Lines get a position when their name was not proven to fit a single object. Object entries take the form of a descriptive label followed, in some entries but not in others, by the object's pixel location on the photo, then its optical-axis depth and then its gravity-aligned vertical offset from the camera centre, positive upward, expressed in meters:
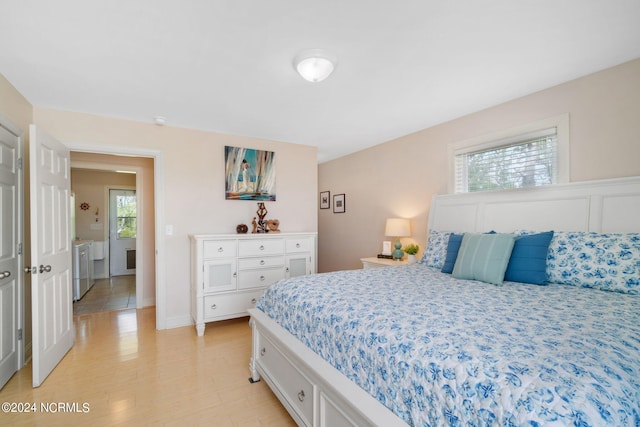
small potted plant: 3.62 -0.48
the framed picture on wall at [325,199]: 5.77 +0.26
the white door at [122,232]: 6.67 -0.40
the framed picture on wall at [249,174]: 3.93 +0.53
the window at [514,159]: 2.66 +0.52
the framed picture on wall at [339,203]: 5.33 +0.17
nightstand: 3.65 -0.62
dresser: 3.32 -0.65
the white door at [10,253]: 2.25 -0.29
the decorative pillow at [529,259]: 2.15 -0.35
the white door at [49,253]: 2.22 -0.31
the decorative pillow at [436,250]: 2.88 -0.37
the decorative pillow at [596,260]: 1.91 -0.34
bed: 0.89 -0.50
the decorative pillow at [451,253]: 2.58 -0.36
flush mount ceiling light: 2.04 +1.04
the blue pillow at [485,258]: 2.17 -0.35
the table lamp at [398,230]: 3.79 -0.23
